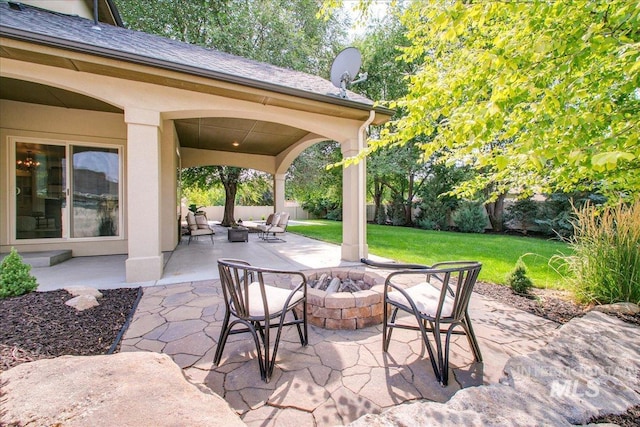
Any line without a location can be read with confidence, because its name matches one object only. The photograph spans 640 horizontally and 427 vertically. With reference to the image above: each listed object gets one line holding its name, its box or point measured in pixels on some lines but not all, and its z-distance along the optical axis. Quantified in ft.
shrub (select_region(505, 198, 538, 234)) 38.06
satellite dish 17.99
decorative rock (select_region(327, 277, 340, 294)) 10.27
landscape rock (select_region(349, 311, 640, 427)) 4.79
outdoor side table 27.81
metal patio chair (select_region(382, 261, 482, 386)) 6.29
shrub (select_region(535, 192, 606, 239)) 33.42
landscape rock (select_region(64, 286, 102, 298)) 10.71
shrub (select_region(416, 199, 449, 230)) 44.42
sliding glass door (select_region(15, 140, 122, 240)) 18.10
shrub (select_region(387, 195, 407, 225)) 52.44
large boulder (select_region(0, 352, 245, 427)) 3.87
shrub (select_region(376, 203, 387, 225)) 57.16
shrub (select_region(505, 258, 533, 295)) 12.53
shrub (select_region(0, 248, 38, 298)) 9.95
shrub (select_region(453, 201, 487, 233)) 40.78
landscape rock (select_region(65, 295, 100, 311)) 9.66
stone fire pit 8.72
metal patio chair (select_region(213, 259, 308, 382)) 6.29
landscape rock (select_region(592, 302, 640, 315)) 9.59
